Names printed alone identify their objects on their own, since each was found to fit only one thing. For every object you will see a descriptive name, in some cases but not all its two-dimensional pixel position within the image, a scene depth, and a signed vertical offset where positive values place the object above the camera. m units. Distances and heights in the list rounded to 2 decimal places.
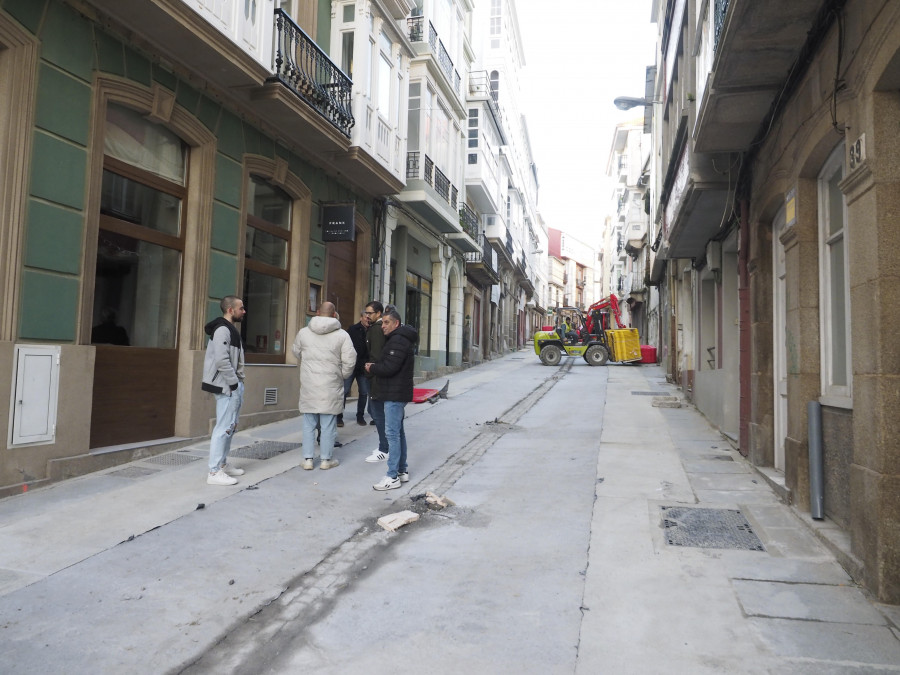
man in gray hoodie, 6.20 -0.22
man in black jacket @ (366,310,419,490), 6.32 -0.24
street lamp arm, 16.95 +7.06
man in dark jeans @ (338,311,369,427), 9.24 +0.11
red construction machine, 26.27 +1.24
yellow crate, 26.25 +1.04
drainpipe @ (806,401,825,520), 5.09 -0.72
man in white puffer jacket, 6.85 -0.13
